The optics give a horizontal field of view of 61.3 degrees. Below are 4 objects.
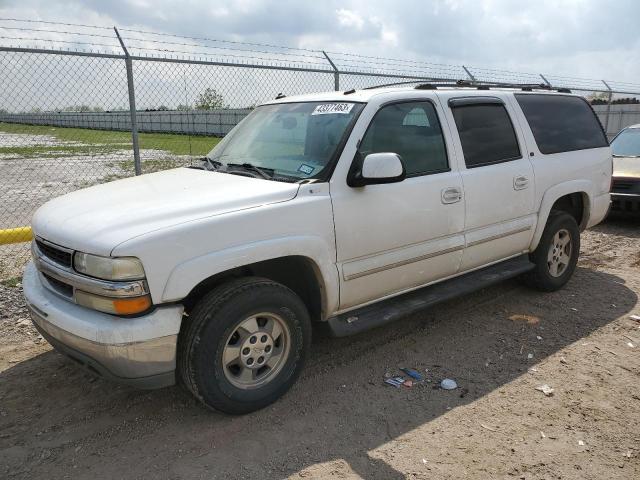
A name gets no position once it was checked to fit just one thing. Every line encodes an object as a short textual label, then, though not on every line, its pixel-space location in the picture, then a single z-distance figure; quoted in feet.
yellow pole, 16.79
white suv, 9.37
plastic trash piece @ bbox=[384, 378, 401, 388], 12.12
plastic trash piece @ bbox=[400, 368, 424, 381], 12.46
